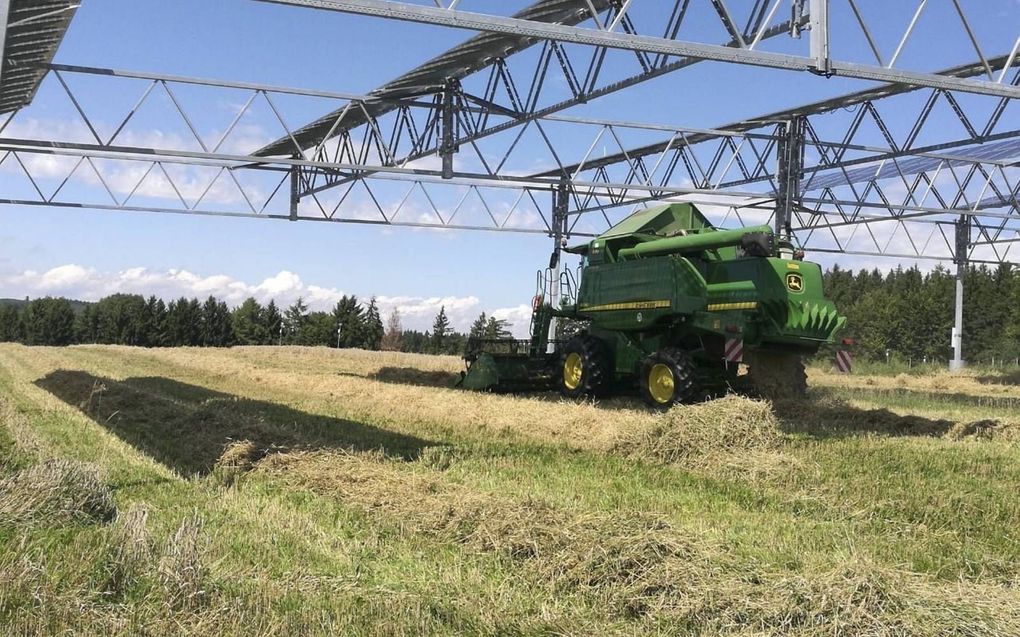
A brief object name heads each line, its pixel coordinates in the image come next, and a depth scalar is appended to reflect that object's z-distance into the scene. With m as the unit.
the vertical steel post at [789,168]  22.53
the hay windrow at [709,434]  9.42
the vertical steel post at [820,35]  10.46
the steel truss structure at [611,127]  10.44
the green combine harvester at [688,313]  13.01
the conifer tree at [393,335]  98.88
